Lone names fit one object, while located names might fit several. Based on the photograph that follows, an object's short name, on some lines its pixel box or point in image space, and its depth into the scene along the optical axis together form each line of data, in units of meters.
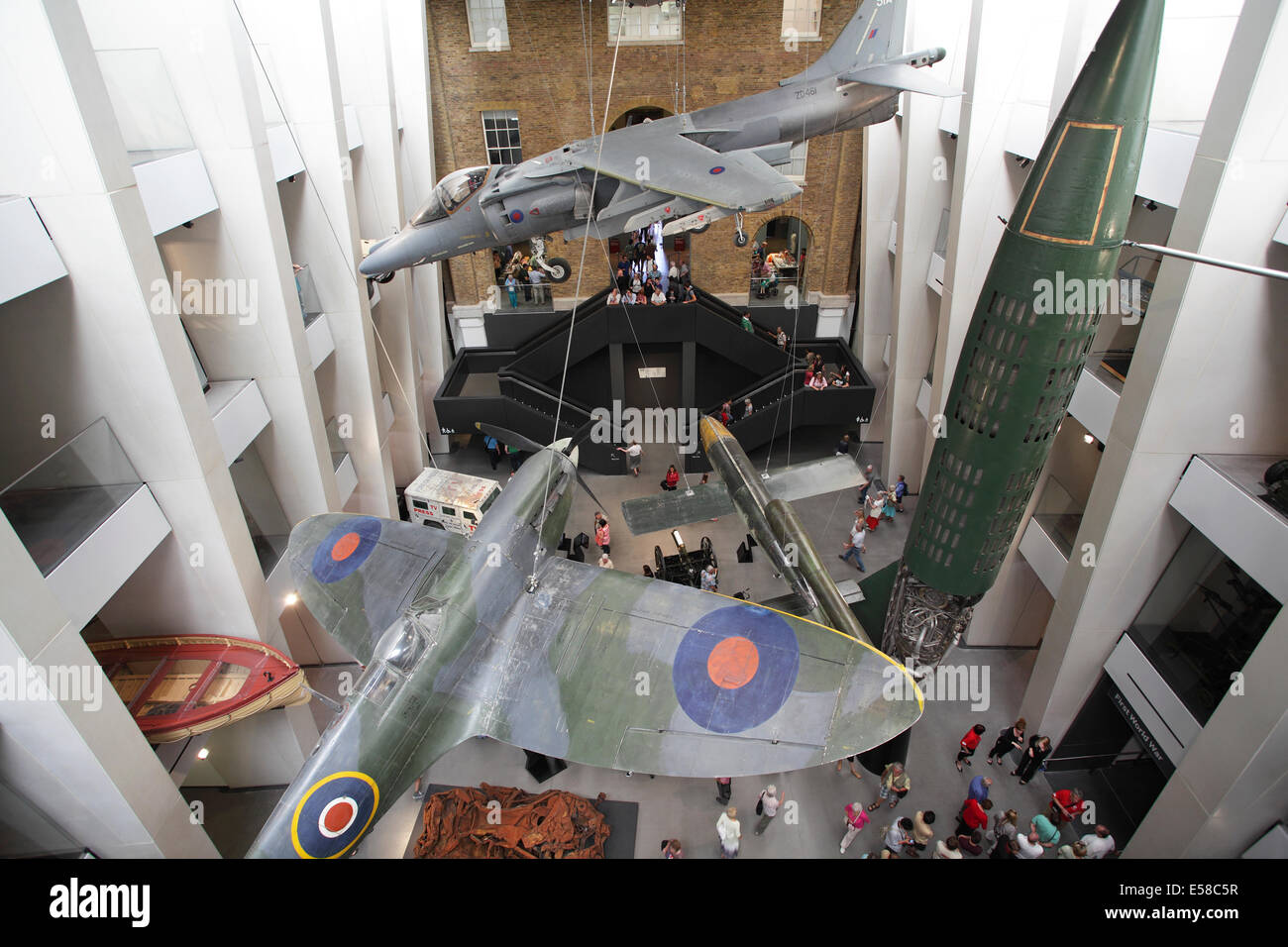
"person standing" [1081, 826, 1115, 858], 8.05
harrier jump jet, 9.47
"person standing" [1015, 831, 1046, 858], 8.20
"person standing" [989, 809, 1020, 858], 8.50
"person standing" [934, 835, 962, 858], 8.16
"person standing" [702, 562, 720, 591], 12.63
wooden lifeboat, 7.40
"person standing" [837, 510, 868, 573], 13.87
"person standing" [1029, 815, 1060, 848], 8.39
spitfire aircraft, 6.60
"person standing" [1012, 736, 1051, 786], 9.57
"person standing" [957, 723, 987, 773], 9.79
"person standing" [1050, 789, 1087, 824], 8.69
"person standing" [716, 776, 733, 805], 9.52
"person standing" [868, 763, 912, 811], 9.09
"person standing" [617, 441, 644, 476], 17.38
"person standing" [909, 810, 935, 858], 8.52
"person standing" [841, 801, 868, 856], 8.90
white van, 13.96
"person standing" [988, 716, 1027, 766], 9.77
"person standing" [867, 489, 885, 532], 15.07
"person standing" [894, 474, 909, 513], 15.60
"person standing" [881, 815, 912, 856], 8.39
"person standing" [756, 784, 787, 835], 8.93
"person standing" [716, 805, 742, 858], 8.52
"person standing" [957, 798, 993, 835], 8.73
